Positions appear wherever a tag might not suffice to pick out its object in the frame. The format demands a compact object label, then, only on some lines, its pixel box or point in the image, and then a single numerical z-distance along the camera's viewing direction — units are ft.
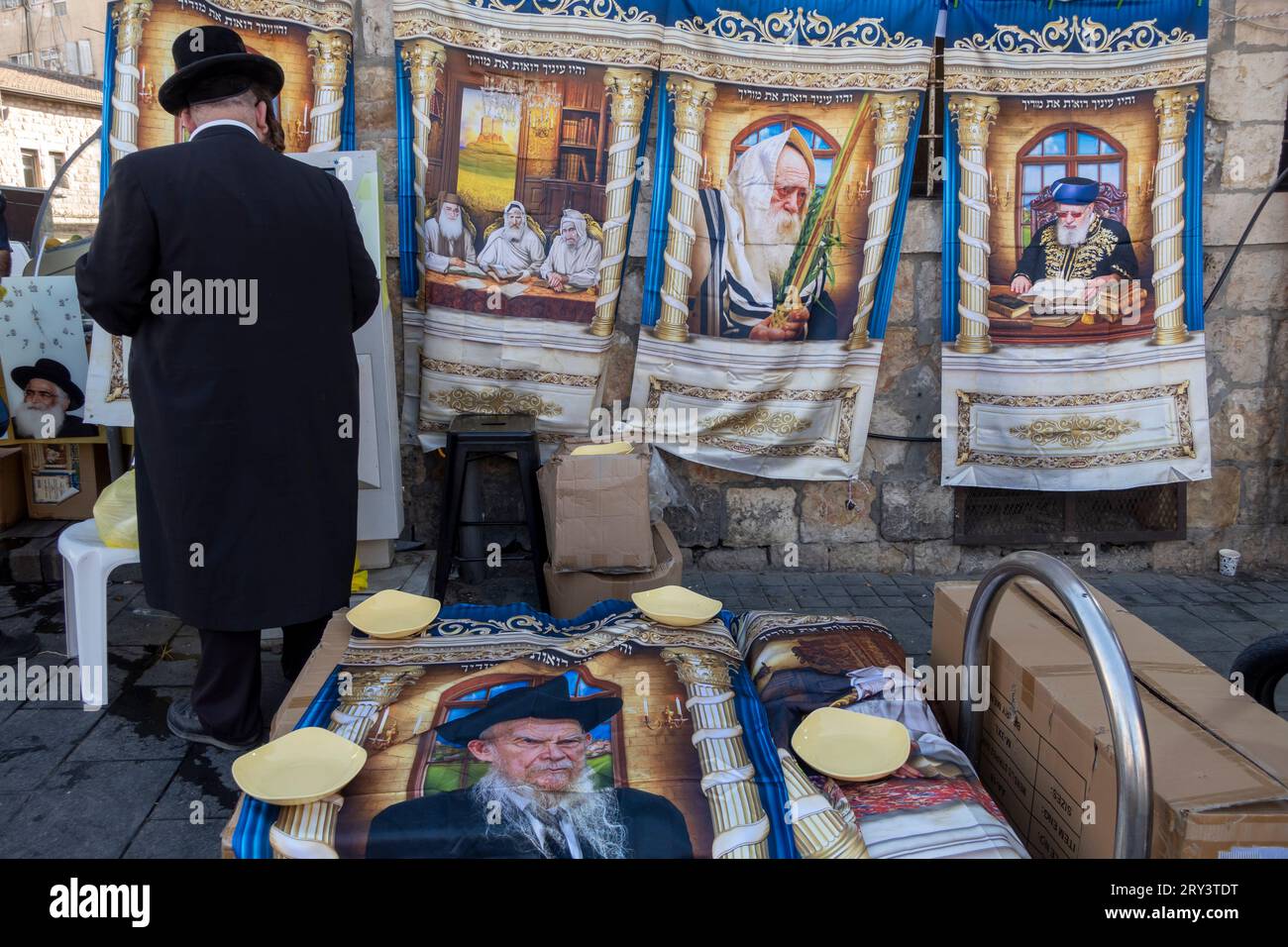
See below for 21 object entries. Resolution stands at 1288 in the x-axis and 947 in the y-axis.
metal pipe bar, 4.39
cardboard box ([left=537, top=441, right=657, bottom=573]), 11.09
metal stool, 12.76
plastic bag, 9.95
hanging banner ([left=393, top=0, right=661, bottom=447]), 13.57
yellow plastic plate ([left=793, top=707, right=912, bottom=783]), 5.78
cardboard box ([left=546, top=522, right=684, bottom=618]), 11.05
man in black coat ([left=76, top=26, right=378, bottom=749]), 8.30
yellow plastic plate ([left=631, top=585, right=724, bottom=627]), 7.65
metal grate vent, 16.21
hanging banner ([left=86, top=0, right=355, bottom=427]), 12.35
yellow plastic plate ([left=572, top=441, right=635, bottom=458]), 11.71
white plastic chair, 9.95
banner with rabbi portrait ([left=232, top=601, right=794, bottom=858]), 5.12
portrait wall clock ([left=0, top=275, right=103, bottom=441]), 13.32
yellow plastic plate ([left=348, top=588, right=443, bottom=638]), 7.45
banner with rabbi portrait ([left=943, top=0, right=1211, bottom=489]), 14.37
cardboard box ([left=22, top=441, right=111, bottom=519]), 14.69
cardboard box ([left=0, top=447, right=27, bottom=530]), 14.35
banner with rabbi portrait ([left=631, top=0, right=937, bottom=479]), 14.07
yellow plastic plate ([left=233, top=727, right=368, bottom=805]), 5.25
